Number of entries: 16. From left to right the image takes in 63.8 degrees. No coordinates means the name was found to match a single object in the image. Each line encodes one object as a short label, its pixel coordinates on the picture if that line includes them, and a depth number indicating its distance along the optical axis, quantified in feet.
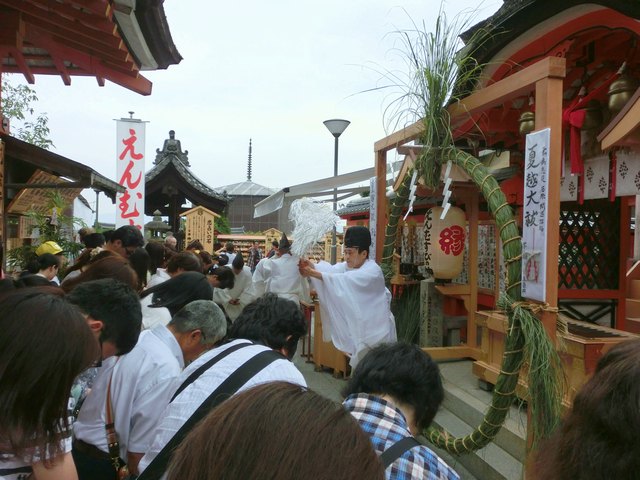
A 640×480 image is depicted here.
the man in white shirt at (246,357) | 6.26
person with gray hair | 8.81
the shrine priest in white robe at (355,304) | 16.42
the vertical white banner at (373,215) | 20.08
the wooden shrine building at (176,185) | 53.93
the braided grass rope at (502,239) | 10.85
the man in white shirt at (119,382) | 7.55
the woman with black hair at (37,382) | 4.67
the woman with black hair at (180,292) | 10.51
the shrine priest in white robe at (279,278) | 25.50
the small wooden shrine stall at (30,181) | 20.04
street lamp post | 36.52
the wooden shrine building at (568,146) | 11.28
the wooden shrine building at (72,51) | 14.02
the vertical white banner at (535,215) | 11.07
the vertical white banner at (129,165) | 35.83
